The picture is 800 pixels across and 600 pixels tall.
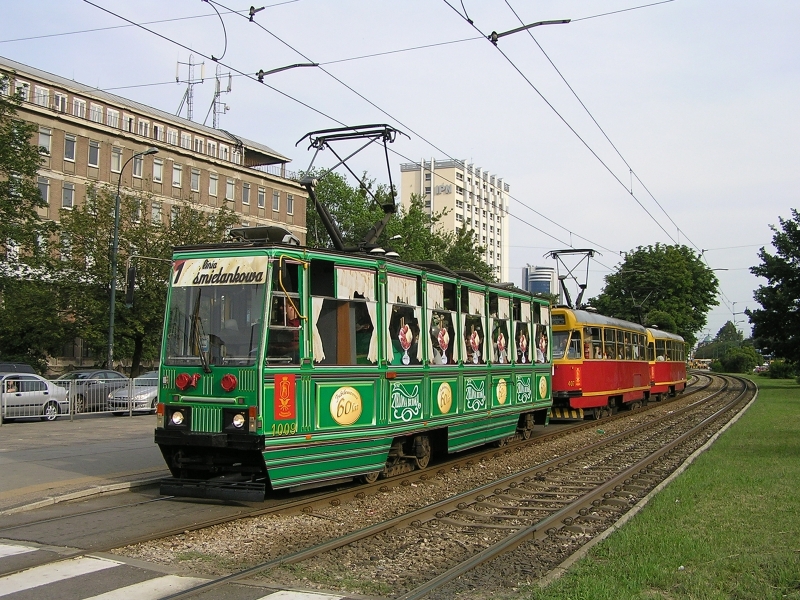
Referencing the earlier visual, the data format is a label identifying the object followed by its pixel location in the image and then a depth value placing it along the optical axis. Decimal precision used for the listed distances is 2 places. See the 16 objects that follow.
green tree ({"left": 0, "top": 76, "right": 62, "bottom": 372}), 30.81
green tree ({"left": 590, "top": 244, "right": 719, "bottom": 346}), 62.62
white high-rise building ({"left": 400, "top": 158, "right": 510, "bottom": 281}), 124.06
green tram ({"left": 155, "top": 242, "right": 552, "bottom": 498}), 9.61
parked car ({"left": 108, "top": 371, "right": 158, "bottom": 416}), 23.50
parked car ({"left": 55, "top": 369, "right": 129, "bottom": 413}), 22.30
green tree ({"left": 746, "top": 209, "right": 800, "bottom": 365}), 45.28
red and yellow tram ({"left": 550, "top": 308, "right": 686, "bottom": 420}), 22.75
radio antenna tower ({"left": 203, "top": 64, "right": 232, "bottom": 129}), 65.38
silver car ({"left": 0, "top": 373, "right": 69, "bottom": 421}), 21.00
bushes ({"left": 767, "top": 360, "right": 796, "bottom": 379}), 69.31
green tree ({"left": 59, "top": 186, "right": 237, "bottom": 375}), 33.59
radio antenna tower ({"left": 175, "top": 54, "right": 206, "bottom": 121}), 65.97
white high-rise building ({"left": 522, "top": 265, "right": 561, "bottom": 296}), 154.81
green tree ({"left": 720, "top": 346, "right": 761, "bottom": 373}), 93.44
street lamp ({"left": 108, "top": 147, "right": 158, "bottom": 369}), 28.12
